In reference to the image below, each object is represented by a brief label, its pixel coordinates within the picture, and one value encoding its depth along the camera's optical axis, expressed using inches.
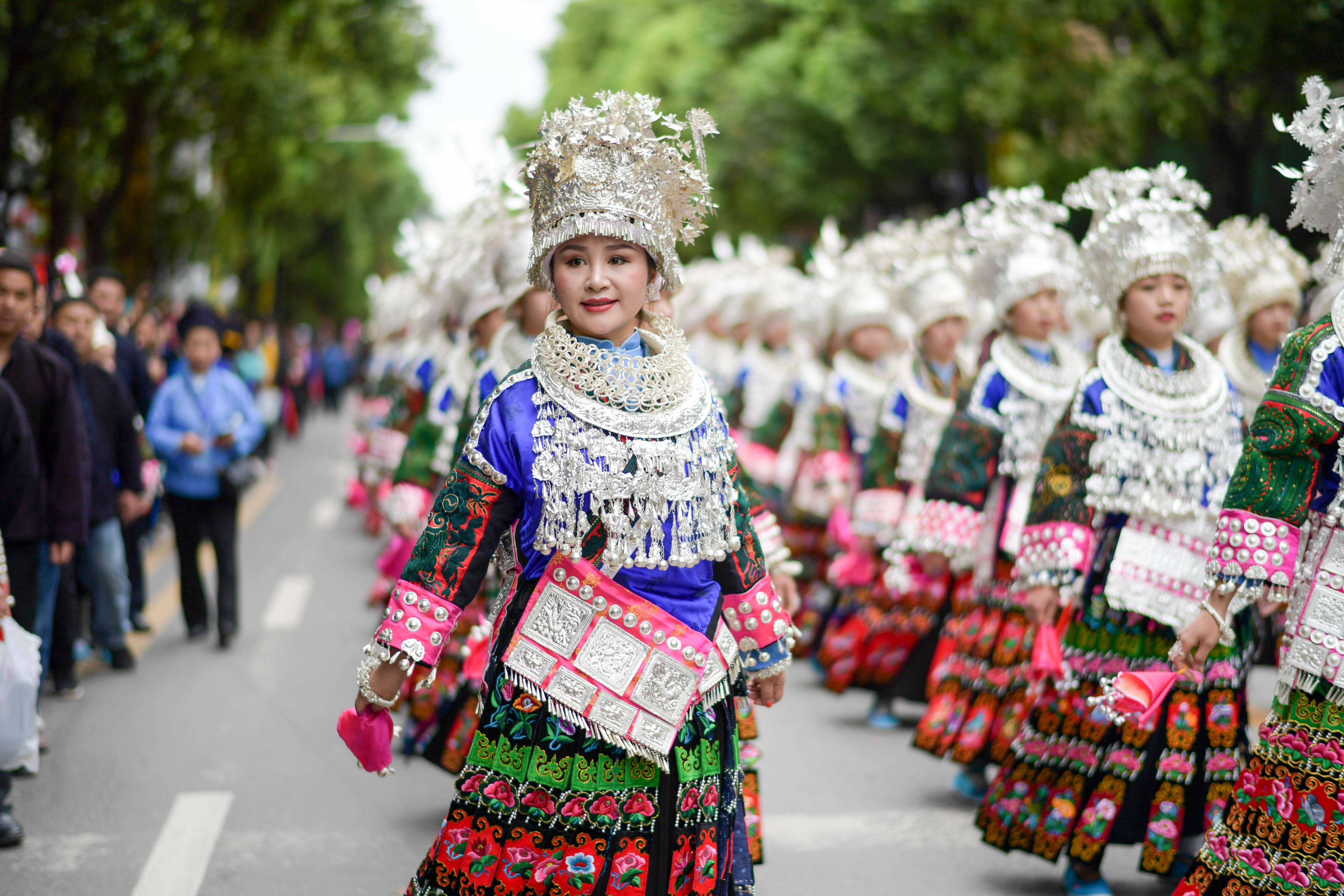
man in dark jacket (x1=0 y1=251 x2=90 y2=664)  241.0
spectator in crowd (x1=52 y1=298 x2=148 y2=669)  329.7
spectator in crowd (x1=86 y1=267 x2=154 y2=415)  387.9
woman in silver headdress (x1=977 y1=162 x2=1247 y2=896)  198.1
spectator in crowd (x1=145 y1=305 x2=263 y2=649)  375.2
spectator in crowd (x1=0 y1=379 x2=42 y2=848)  231.9
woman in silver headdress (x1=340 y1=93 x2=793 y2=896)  137.1
